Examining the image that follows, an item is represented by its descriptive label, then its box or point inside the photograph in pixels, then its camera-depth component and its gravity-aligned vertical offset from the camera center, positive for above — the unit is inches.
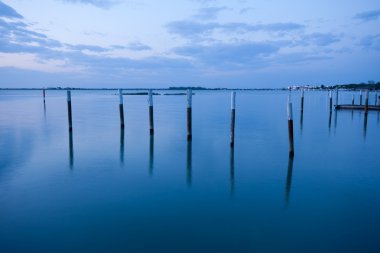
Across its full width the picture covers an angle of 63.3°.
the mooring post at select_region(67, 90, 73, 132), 640.4 -37.1
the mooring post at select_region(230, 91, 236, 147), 463.6 -32.7
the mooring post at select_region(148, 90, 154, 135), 606.5 -39.0
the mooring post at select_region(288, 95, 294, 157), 410.2 -45.1
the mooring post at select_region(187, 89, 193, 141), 528.4 -28.8
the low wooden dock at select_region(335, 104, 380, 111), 1199.1 -77.1
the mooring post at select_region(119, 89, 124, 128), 678.9 -58.6
